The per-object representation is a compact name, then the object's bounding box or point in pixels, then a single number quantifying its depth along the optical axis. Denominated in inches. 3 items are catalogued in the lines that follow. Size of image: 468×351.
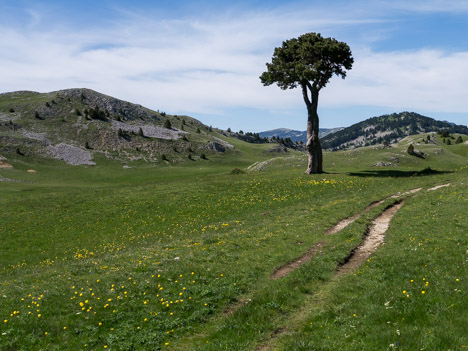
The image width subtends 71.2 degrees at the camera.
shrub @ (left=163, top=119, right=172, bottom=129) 5880.9
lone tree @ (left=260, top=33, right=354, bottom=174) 2095.2
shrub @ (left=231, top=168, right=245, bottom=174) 2861.7
